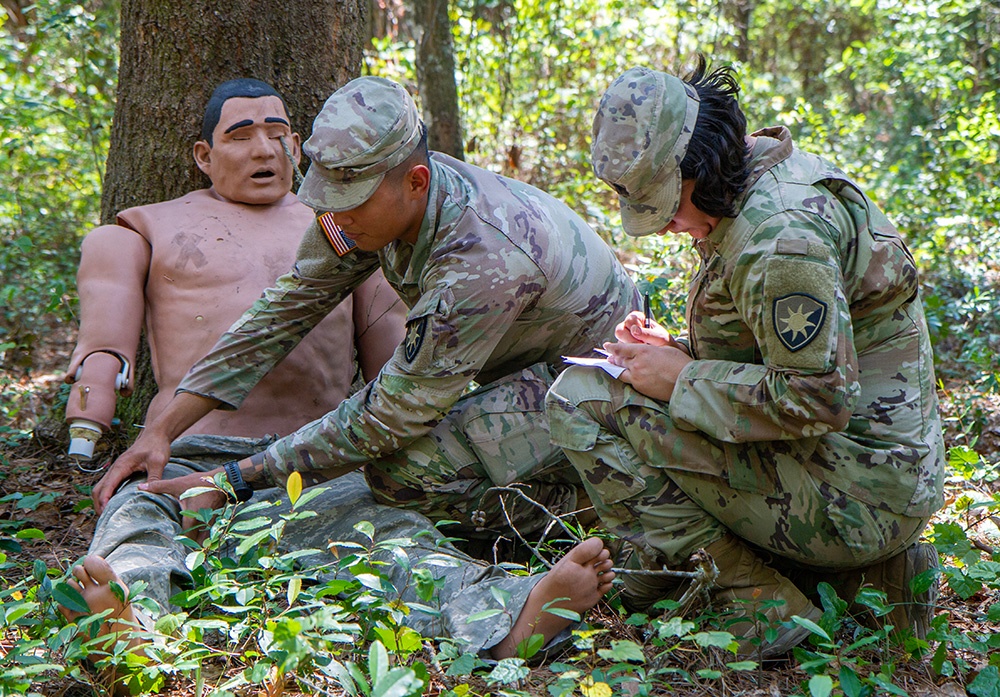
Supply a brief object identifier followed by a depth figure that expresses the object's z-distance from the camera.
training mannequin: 3.38
